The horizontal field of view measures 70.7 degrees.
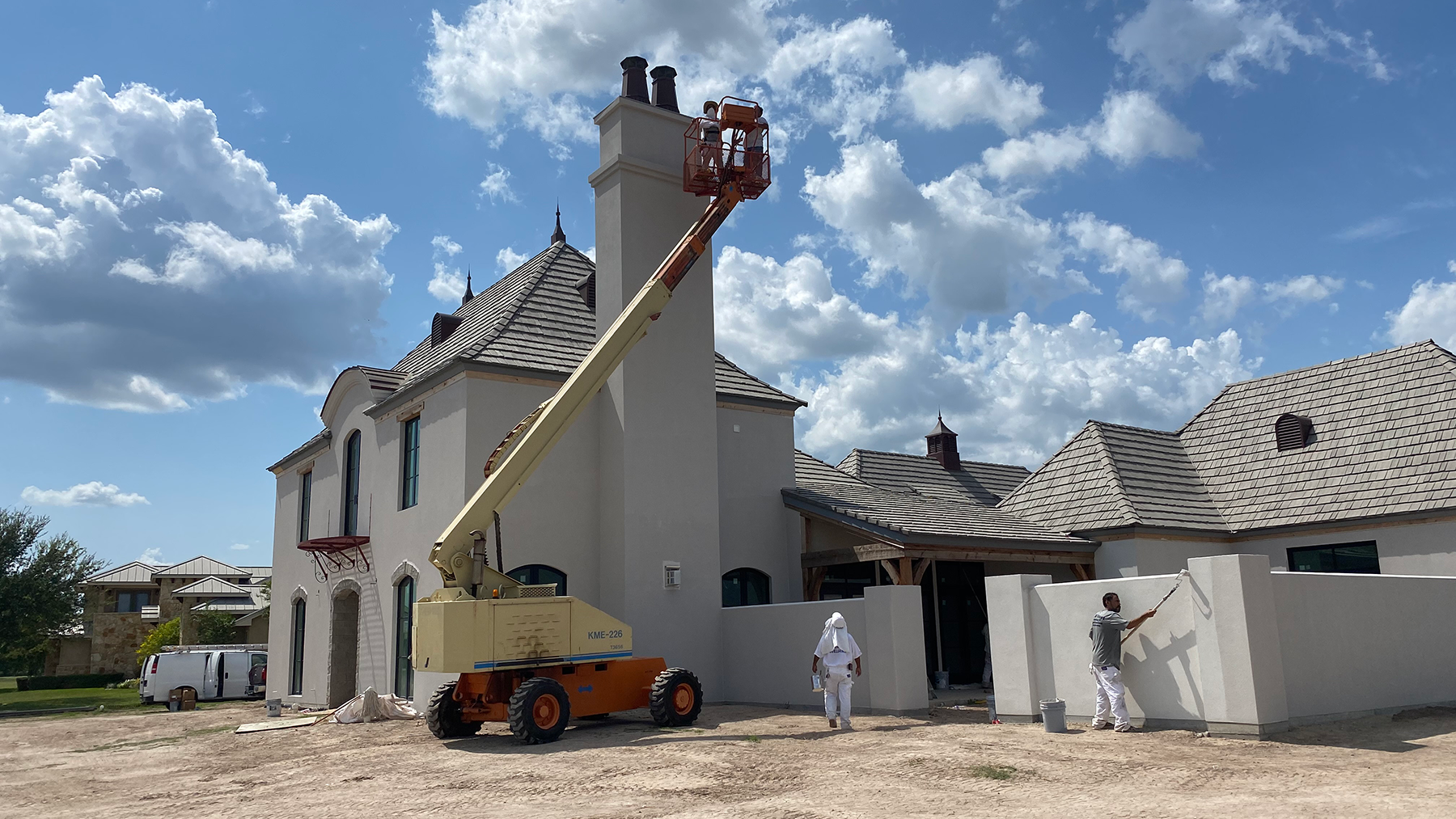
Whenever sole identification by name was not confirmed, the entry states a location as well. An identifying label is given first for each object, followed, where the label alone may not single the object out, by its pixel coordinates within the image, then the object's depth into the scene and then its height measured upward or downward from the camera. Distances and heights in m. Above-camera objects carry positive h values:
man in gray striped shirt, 11.35 -0.77
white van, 28.19 -1.46
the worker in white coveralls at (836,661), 12.98 -0.79
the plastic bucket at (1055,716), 11.53 -1.40
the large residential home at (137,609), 45.91 +0.61
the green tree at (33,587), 33.53 +1.33
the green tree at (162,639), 42.88 -0.65
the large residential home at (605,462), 17.27 +2.59
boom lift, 12.41 -0.40
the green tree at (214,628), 42.62 -0.31
